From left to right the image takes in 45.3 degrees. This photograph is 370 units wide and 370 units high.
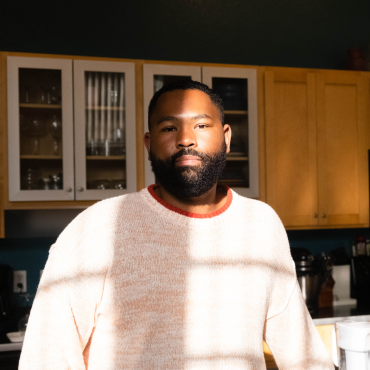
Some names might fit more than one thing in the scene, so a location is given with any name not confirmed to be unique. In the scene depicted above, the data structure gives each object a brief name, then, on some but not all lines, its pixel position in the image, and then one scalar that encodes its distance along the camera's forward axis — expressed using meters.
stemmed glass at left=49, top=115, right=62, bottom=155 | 2.38
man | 0.90
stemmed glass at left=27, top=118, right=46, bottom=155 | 2.35
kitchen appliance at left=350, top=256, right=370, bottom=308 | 2.85
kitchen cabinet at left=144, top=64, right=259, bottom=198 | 2.55
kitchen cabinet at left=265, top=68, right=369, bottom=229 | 2.62
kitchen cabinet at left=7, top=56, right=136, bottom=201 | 2.32
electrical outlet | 2.68
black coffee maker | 2.33
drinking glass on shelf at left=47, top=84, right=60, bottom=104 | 2.39
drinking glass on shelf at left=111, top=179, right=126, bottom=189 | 2.42
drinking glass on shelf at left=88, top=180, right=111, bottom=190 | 2.40
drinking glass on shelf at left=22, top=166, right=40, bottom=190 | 2.32
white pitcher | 0.92
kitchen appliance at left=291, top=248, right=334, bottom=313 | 2.60
